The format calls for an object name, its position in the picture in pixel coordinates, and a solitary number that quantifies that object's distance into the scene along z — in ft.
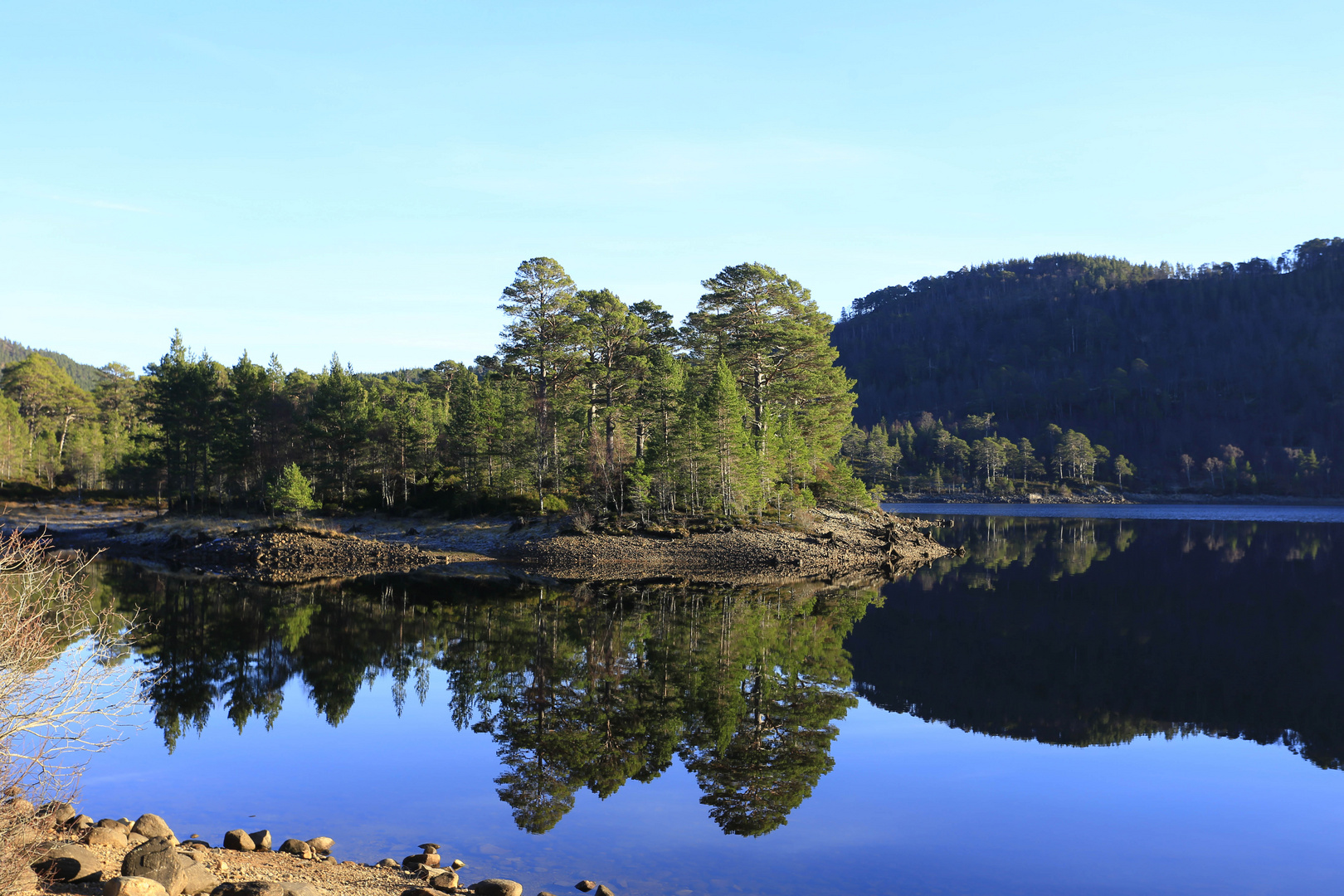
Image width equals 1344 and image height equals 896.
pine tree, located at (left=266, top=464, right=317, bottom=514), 201.36
